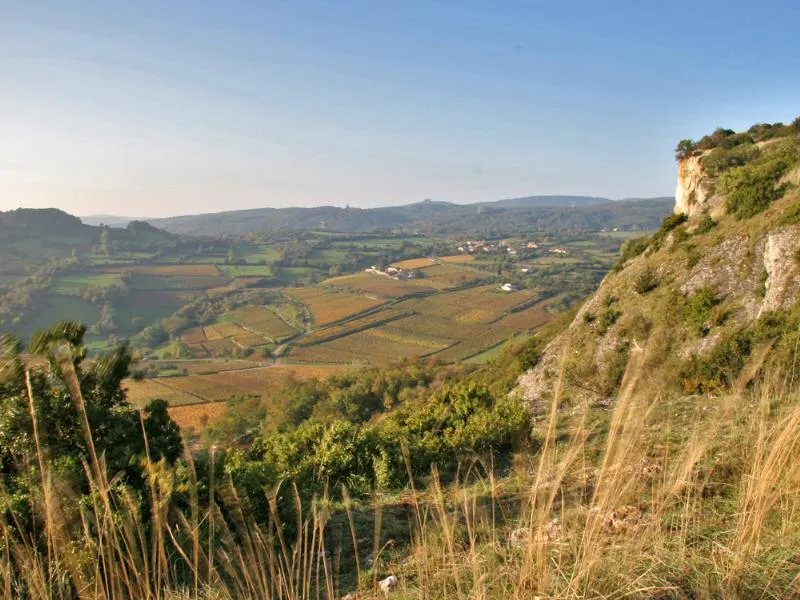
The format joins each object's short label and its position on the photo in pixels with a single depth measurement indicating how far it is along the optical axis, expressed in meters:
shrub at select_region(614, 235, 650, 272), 29.24
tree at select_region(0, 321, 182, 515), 5.13
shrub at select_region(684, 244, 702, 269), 21.17
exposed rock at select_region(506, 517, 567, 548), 2.45
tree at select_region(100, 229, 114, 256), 143.32
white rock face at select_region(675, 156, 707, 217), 28.70
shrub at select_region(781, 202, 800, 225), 17.88
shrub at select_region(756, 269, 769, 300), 17.42
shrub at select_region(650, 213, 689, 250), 27.04
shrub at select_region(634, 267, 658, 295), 22.21
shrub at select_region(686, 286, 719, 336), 18.19
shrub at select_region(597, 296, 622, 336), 21.81
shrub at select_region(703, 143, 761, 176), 28.33
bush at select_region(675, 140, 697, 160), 32.66
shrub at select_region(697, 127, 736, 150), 31.86
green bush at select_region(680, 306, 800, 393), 13.06
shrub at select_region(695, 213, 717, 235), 23.62
